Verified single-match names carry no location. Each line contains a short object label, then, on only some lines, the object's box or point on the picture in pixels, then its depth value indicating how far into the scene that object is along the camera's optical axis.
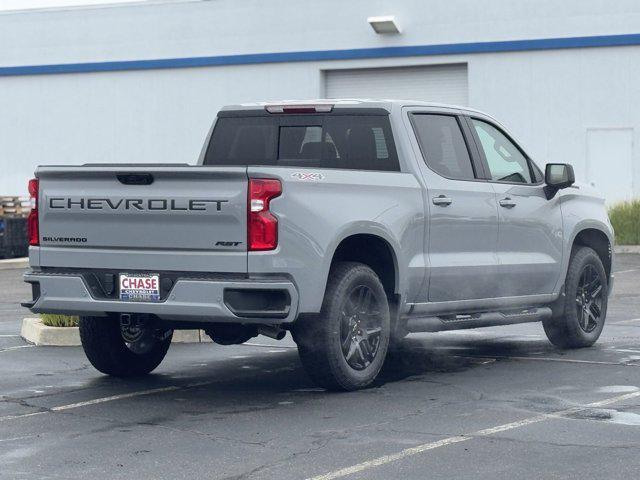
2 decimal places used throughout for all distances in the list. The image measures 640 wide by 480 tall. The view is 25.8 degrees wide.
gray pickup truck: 9.04
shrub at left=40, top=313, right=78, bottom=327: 13.25
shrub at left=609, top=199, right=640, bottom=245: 29.73
